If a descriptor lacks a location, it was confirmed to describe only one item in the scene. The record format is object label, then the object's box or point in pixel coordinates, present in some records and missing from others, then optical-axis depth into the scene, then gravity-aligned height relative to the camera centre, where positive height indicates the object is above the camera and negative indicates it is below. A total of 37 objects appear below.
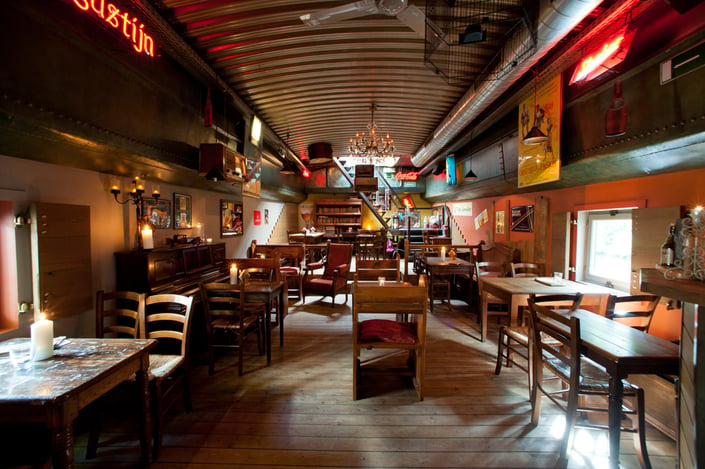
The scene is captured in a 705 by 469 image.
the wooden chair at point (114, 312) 2.41 -0.75
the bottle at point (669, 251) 1.78 -0.18
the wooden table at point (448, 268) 5.02 -0.78
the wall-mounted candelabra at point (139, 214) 3.63 +0.22
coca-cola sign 11.91 +2.32
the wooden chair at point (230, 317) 2.94 -1.07
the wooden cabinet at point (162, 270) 3.44 -0.57
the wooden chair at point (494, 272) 4.89 -0.98
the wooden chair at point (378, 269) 4.12 -0.66
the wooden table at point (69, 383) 1.29 -0.82
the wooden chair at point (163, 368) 1.99 -1.11
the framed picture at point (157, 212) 3.97 +0.28
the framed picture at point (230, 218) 6.07 +0.25
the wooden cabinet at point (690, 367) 1.31 -0.74
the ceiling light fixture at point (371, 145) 6.42 +2.09
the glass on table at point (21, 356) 1.58 -0.80
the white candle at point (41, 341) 1.64 -0.69
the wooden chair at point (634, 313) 2.38 -0.82
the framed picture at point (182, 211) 4.58 +0.32
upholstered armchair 5.41 -1.06
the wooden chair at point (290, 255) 5.90 -0.62
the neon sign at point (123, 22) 2.05 +1.77
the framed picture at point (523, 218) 5.41 +0.16
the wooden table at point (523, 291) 3.14 -0.79
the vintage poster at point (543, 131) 3.70 +1.35
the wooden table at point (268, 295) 3.23 -0.85
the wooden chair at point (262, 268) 4.52 -0.67
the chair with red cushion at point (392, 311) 2.45 -0.79
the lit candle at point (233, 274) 3.53 -0.60
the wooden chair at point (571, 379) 1.78 -1.14
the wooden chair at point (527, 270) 4.34 -0.81
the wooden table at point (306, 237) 10.07 -0.35
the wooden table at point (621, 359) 1.65 -0.85
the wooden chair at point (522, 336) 2.46 -1.15
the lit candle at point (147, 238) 3.63 -0.11
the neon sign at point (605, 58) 2.61 +1.75
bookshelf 13.02 +0.62
